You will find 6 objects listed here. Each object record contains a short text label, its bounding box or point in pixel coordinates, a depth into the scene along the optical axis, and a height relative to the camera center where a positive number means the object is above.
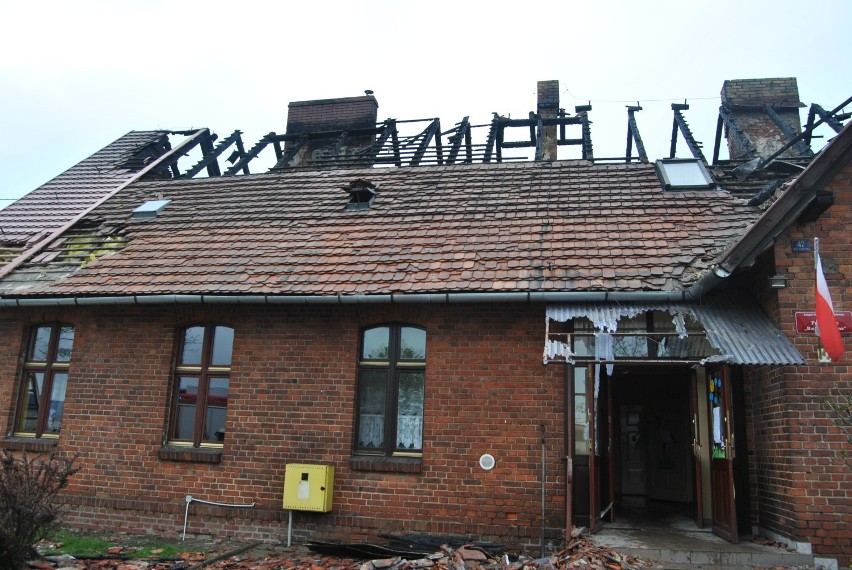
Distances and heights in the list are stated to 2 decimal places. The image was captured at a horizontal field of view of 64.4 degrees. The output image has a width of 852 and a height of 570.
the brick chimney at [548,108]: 16.95 +8.02
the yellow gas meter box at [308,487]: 8.78 -0.84
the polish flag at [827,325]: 7.10 +1.23
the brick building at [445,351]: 7.88 +1.00
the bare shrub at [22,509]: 6.13 -0.90
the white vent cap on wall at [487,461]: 8.65 -0.40
